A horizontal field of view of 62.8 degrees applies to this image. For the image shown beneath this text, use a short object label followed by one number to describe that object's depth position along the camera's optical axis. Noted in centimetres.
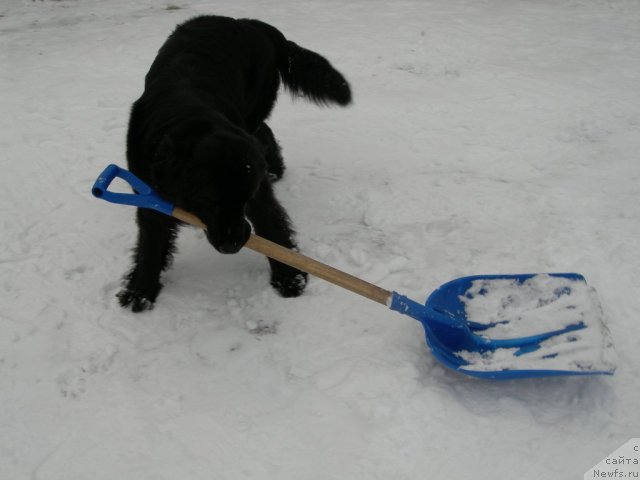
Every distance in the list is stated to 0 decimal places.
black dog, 226
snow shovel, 235
